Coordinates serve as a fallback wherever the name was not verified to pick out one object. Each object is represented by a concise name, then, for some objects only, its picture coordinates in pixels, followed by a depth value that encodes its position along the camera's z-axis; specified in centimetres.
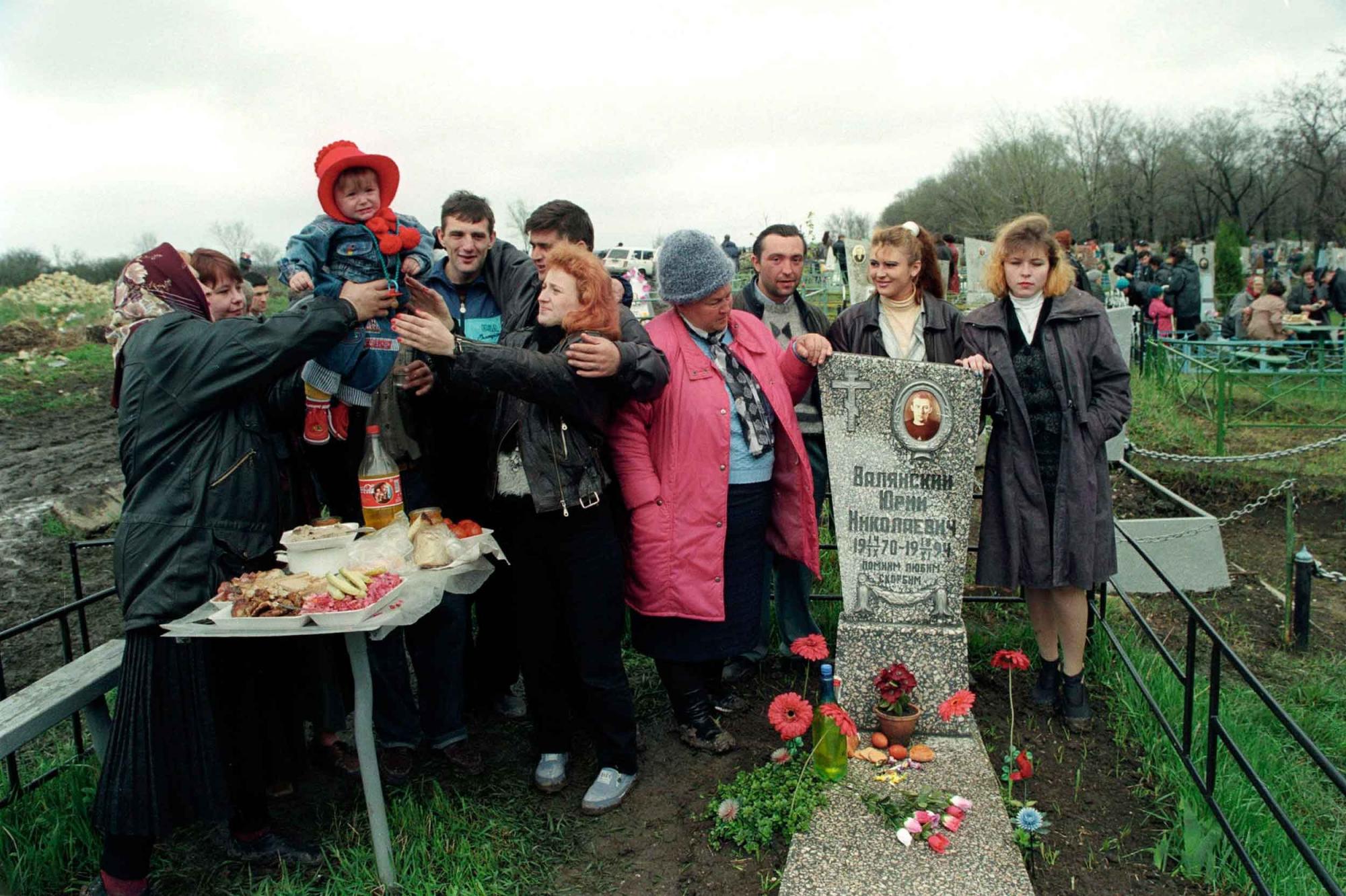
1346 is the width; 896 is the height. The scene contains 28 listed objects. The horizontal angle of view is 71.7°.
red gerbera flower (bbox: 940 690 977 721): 344
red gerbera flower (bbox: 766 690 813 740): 342
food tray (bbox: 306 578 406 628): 253
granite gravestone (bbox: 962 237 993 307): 1579
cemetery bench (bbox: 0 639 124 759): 301
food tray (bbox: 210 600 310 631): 252
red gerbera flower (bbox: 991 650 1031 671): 371
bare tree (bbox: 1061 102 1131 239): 4453
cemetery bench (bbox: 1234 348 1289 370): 995
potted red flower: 365
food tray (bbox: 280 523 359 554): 283
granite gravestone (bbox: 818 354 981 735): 375
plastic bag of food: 289
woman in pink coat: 352
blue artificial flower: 294
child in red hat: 303
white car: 2981
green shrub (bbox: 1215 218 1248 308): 2438
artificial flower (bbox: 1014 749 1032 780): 346
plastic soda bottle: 314
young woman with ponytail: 394
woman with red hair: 305
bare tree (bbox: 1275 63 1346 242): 3491
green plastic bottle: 346
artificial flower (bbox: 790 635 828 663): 356
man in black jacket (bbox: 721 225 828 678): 431
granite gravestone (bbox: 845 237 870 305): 984
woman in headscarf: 281
